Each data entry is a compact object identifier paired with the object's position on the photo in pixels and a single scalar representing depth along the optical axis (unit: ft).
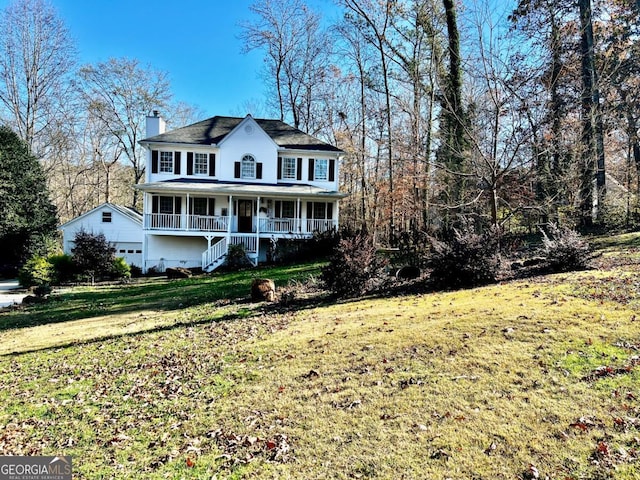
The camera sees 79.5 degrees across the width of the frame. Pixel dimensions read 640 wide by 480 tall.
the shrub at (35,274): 55.52
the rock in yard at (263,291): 35.32
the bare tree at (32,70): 82.07
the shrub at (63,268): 58.85
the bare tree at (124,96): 103.86
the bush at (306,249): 65.41
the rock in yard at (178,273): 61.36
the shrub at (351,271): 32.45
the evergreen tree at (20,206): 69.51
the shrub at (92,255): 58.13
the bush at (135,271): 69.30
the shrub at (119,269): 62.23
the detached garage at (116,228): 75.72
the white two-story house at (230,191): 68.49
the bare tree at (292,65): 96.02
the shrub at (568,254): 30.83
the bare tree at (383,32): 66.23
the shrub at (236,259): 63.93
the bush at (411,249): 41.44
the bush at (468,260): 30.58
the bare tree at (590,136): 48.52
